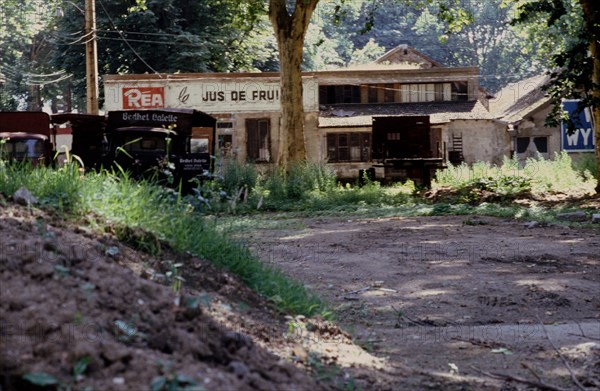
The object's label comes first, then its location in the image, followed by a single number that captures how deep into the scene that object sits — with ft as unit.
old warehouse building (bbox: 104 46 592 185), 151.02
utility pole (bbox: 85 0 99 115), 111.75
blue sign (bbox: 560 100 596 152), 163.22
